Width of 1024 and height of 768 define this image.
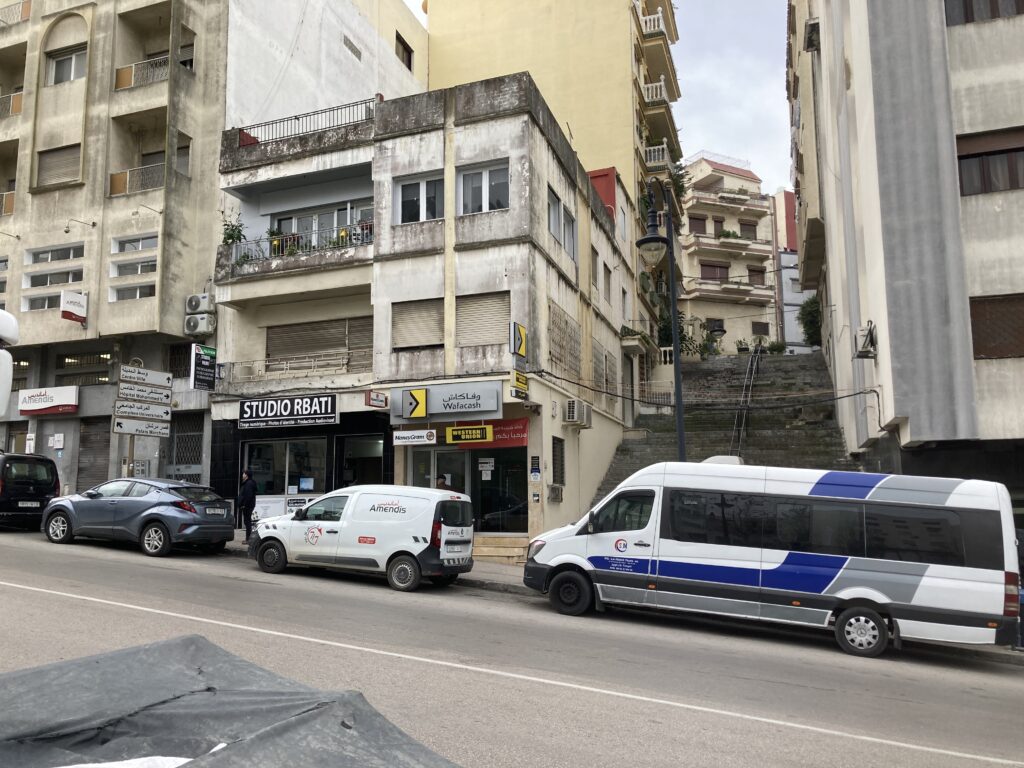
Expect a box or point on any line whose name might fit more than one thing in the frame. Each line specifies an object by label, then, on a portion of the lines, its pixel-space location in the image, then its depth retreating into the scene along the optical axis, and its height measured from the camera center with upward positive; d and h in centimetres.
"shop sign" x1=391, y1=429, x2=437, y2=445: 1786 +98
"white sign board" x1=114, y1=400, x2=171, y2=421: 1739 +164
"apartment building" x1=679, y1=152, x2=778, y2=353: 5253 +1474
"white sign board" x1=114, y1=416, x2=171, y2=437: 1744 +125
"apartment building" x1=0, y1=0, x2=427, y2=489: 2333 +892
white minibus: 1023 -108
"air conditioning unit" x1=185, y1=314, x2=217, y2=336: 2267 +458
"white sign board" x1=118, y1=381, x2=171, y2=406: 1738 +204
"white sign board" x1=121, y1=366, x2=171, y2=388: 1762 +246
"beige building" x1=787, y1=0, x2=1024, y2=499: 1291 +426
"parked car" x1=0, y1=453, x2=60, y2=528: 1720 -10
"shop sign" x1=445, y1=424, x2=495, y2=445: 1788 +104
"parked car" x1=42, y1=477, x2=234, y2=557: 1517 -67
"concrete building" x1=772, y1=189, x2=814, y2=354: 5995 +1619
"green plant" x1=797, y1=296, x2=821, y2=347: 4116 +841
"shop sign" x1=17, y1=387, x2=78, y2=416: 2417 +255
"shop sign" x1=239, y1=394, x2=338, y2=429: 1945 +176
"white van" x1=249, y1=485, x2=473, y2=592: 1315 -96
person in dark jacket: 1839 -37
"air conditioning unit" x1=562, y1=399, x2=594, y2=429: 1975 +165
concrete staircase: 2233 +170
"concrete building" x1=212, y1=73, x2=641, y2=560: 1816 +436
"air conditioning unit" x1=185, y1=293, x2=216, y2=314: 2291 +525
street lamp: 1553 +389
